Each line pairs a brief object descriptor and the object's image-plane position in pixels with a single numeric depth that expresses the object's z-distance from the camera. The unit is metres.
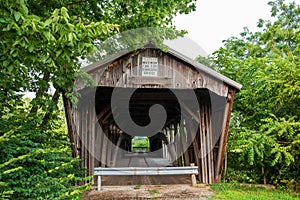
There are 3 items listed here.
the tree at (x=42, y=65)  2.17
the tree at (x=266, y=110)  5.25
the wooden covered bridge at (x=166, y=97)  5.64
